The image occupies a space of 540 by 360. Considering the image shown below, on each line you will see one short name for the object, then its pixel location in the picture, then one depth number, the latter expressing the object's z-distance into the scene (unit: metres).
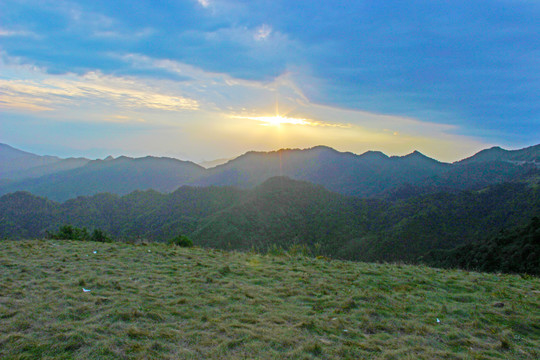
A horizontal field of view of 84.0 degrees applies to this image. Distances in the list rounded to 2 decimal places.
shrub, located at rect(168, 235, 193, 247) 23.69
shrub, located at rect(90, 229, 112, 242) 23.15
